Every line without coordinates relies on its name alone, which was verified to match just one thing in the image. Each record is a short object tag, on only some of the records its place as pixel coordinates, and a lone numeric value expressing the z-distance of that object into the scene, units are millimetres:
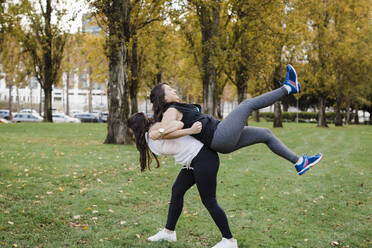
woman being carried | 4227
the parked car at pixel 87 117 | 53000
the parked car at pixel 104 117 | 51947
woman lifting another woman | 4387
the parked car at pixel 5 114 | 50812
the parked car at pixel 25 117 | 46356
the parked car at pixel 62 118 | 48844
